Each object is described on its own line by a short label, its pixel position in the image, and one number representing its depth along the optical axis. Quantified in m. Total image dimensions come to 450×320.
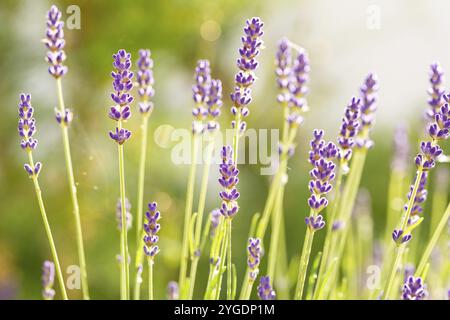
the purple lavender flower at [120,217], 0.81
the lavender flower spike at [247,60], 0.73
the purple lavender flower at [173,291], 0.82
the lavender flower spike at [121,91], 0.72
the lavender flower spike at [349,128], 0.73
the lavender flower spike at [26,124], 0.72
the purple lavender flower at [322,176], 0.71
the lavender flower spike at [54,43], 0.74
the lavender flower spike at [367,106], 0.77
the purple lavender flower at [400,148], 0.91
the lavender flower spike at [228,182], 0.72
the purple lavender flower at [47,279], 0.78
